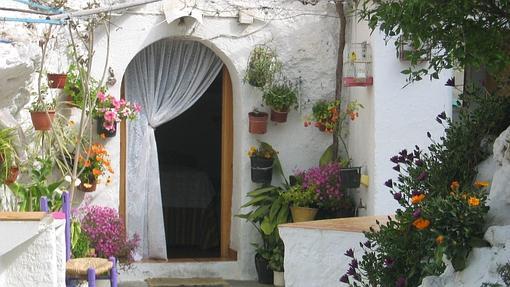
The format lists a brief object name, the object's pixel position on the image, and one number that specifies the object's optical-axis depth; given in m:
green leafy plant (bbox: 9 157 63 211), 8.19
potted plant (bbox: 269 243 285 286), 9.55
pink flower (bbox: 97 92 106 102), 9.14
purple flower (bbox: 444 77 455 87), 5.26
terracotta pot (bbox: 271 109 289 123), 9.88
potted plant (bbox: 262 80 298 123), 9.73
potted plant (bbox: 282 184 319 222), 9.54
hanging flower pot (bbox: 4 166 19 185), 8.17
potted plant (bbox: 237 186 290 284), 9.67
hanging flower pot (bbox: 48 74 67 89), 8.90
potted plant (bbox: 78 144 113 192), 9.09
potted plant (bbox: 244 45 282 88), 9.72
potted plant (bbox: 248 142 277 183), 9.84
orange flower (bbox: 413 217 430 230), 4.45
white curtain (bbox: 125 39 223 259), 9.95
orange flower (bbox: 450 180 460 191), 4.66
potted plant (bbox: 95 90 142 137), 9.15
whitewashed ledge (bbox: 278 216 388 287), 6.29
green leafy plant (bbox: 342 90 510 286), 4.34
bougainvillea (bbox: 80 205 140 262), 9.02
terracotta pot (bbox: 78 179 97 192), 9.16
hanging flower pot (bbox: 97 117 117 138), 9.22
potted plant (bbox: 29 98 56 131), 8.48
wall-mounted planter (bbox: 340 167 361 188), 9.48
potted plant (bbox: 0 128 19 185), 7.95
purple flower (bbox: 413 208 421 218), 4.53
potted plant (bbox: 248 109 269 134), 9.80
